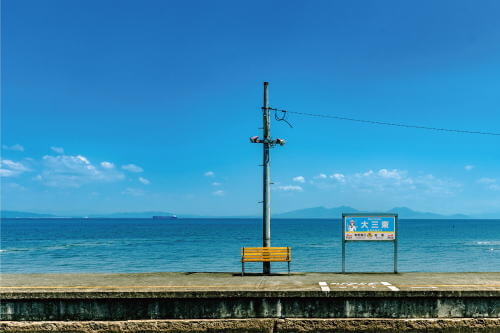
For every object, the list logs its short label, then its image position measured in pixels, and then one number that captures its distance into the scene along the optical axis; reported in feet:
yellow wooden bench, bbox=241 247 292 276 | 46.14
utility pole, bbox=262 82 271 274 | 48.32
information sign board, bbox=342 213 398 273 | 48.47
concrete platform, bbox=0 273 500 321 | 34.55
